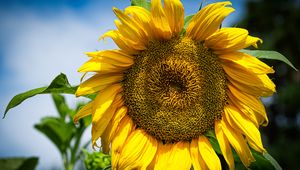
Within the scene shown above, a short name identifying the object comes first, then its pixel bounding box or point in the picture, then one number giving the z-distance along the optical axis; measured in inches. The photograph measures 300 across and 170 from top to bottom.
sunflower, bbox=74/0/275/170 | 62.4
